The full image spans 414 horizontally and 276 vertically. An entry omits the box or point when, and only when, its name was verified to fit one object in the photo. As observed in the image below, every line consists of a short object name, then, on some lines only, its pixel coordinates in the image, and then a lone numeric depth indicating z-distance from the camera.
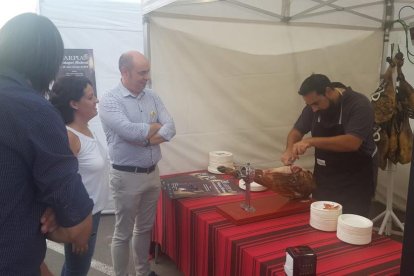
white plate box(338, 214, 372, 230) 1.48
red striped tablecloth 1.33
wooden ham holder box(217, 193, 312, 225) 1.72
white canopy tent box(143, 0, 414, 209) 2.57
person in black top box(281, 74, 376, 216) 2.16
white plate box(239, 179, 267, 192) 2.24
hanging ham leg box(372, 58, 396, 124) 2.80
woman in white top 1.55
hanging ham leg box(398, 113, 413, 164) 2.87
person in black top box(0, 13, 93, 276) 0.82
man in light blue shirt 2.01
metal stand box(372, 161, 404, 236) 3.06
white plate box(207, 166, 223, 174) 2.71
